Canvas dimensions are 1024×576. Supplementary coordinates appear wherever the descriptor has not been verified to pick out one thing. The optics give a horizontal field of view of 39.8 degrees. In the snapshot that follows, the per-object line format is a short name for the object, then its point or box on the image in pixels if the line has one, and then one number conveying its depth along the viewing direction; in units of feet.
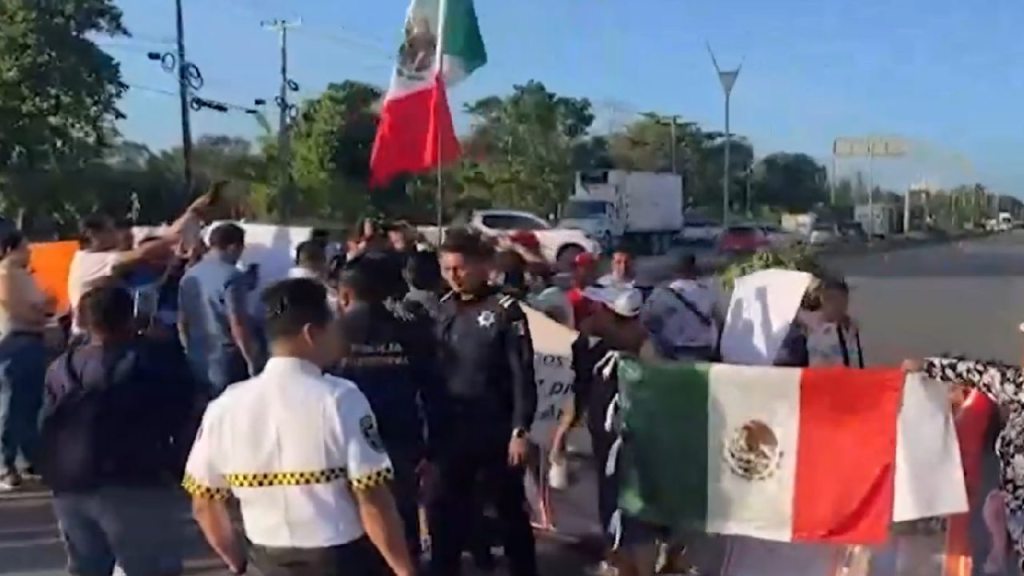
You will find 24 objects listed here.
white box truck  156.46
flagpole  34.58
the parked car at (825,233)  205.76
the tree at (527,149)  200.44
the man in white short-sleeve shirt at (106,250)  26.58
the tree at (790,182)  354.13
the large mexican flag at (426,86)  34.76
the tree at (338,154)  172.35
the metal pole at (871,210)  280.47
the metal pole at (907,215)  340.96
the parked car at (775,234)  159.74
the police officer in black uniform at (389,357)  17.31
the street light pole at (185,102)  131.95
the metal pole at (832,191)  365.40
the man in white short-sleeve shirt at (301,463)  11.50
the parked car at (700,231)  175.11
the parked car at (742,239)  152.35
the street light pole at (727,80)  125.90
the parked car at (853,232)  249.14
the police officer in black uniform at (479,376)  19.34
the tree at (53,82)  127.24
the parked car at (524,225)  112.98
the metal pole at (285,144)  158.56
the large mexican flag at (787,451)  18.02
